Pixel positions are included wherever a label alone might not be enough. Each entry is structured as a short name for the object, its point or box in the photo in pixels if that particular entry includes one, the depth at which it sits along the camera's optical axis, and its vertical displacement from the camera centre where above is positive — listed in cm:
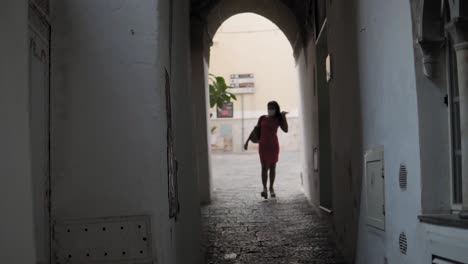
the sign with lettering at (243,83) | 2650 +308
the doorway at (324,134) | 680 +18
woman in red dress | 894 +19
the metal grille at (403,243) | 307 -51
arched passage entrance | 872 +166
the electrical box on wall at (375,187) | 357 -25
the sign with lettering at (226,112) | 2591 +174
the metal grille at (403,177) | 304 -16
